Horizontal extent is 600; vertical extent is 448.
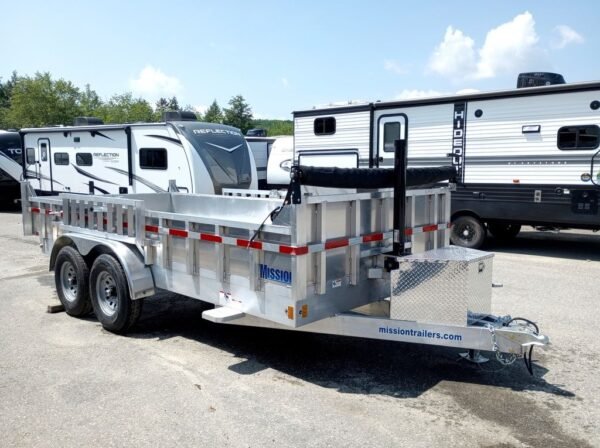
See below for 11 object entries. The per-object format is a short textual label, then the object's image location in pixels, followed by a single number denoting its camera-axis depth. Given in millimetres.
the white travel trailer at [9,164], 20172
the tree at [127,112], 52469
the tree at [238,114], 58500
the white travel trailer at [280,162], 17156
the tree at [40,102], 42781
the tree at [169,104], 88312
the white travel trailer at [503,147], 9539
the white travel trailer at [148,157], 11570
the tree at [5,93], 78025
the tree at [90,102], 50122
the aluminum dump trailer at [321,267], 4203
